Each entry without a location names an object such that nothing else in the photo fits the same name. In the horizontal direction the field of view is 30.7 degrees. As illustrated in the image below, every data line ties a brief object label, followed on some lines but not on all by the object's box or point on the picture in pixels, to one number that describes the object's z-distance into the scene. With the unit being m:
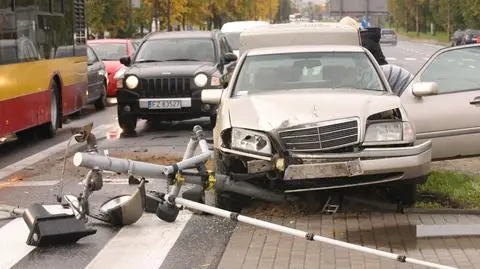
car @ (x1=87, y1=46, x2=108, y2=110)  19.78
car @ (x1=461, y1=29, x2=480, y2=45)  61.36
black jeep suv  15.57
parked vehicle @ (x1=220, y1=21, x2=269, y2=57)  31.29
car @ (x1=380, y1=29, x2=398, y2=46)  86.62
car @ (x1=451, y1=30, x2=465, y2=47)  64.75
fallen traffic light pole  6.38
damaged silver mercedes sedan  7.65
